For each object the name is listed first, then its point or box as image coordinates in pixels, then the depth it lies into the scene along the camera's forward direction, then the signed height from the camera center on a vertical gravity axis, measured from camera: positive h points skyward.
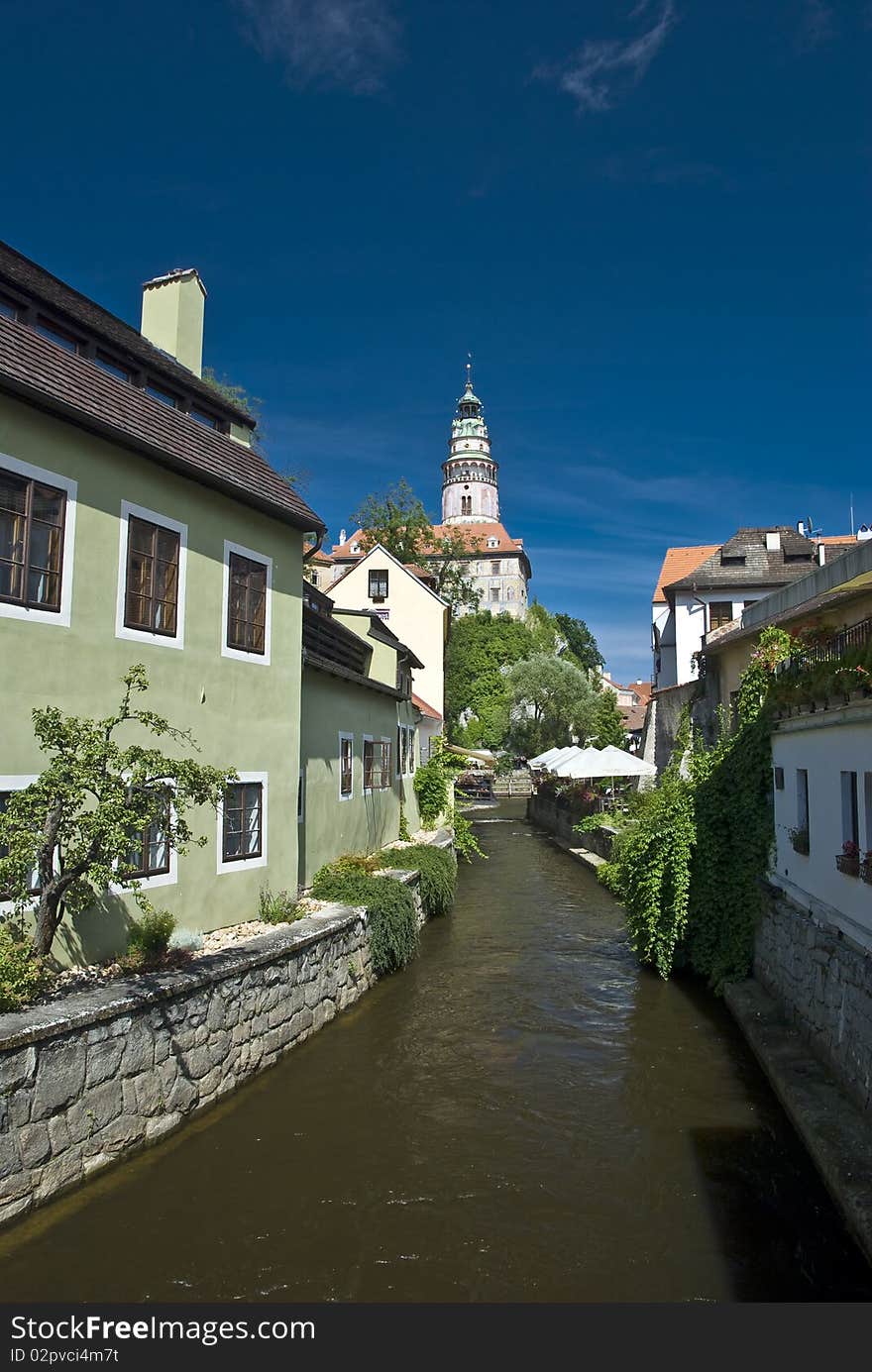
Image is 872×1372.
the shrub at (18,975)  7.22 -1.76
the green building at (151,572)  8.64 +2.46
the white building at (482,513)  104.88 +37.06
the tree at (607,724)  51.41 +3.53
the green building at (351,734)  15.95 +0.95
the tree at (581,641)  100.92 +16.93
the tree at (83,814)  7.54 -0.36
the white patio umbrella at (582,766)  28.86 +0.49
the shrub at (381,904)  14.09 -2.17
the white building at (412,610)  33.94 +6.72
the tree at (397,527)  51.53 +15.29
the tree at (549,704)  55.12 +4.94
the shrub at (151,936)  9.54 -1.85
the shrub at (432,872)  18.77 -2.15
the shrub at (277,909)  12.07 -1.92
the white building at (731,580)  33.75 +8.05
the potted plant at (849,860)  8.72 -0.79
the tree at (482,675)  64.75 +8.64
